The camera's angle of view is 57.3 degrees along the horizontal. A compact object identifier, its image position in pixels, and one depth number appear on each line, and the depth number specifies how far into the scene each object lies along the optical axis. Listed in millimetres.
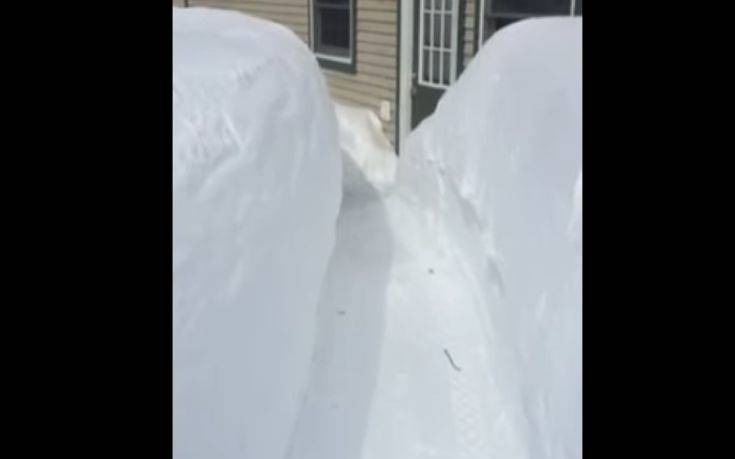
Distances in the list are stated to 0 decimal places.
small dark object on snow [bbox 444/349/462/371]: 3143
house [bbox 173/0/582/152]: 5840
